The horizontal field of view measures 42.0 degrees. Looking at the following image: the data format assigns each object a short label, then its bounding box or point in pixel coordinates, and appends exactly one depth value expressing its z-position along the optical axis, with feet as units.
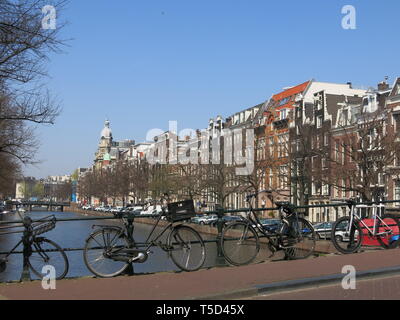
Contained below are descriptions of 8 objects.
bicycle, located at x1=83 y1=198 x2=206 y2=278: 30.19
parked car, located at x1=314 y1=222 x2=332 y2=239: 107.77
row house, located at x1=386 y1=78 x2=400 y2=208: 145.54
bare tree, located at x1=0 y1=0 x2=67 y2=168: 42.98
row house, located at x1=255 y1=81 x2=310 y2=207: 184.85
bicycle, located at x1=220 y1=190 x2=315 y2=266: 33.86
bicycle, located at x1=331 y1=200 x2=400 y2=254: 38.09
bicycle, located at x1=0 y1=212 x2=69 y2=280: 29.91
